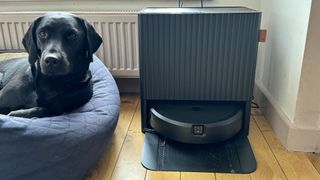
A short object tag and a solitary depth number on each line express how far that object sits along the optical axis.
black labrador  1.09
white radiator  1.72
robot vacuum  1.25
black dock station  1.22
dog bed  0.92
